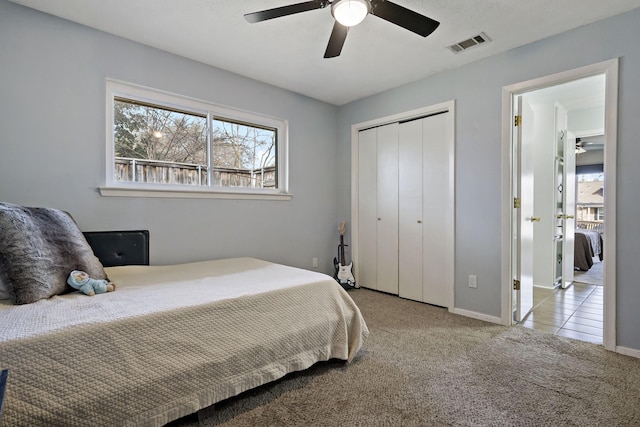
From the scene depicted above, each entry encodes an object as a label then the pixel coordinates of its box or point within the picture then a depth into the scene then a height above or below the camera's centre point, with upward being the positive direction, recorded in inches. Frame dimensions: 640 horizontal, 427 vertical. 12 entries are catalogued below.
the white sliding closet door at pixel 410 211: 135.3 -0.7
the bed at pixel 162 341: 44.5 -23.5
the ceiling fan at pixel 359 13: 67.5 +43.3
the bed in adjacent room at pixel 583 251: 201.9 -27.0
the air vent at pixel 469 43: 98.2 +53.7
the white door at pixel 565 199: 160.2 +5.3
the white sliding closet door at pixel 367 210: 152.9 -0.2
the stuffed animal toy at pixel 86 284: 66.4 -15.7
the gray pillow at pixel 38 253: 58.8 -8.7
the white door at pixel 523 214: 108.9 -1.7
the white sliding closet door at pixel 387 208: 144.7 +0.7
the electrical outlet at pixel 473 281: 115.3 -26.2
